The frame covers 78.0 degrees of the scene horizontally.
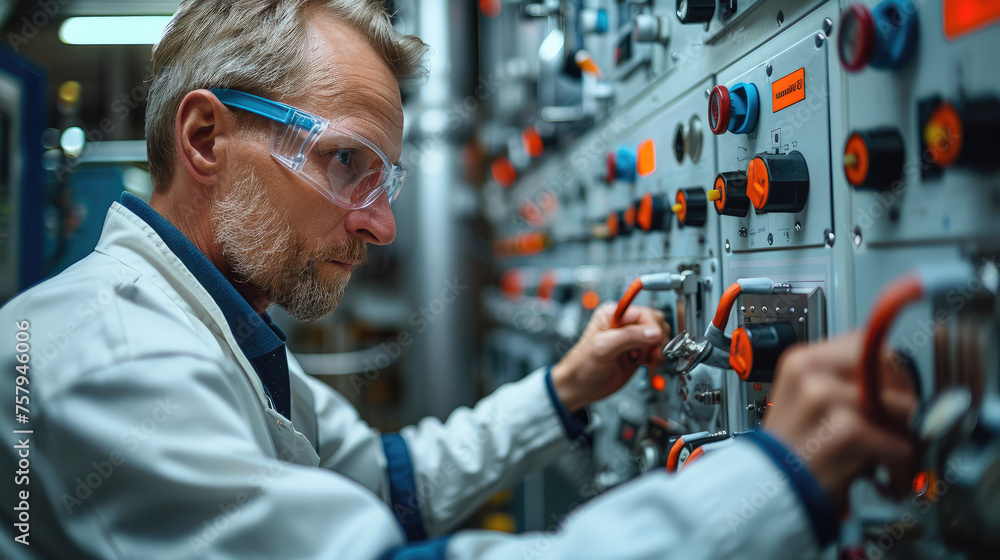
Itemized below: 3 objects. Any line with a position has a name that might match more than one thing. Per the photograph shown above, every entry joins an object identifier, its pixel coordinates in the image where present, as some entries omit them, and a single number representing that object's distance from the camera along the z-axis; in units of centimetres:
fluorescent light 205
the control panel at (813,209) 45
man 45
